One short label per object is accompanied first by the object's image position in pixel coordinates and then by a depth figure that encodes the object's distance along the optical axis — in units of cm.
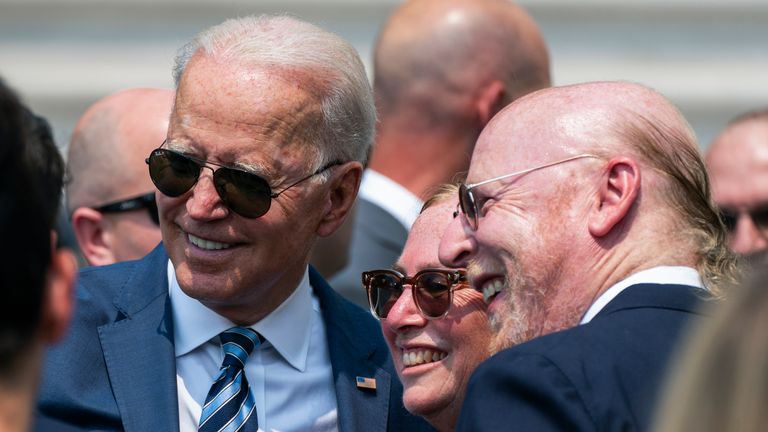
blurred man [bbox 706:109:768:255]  1055
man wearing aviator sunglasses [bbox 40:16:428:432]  642
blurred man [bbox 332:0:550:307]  1022
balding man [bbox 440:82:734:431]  546
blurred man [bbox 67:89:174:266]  863
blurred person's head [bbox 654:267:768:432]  315
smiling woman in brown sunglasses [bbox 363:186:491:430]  667
